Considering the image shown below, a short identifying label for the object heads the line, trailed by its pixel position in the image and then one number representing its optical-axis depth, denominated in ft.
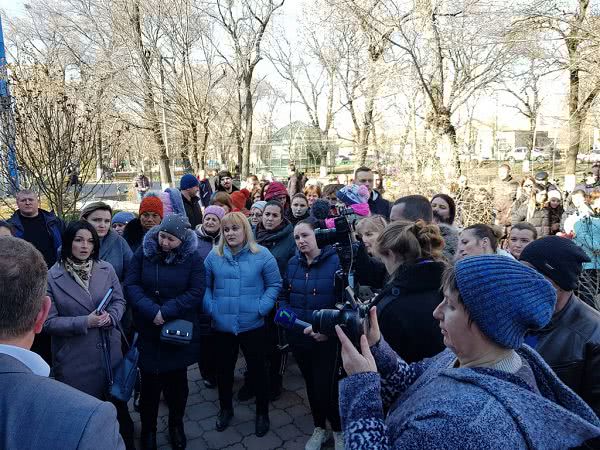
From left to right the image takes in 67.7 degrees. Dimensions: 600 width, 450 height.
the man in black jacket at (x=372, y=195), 18.81
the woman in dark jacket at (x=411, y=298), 7.50
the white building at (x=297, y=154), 85.71
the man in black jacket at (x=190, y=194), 22.14
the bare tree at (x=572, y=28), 27.32
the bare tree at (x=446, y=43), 28.55
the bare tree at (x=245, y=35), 55.72
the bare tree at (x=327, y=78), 77.10
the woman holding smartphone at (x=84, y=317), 9.97
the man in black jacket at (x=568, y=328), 6.29
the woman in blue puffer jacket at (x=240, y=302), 12.20
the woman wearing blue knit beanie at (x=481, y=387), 3.75
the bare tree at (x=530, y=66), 32.63
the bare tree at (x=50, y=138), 19.80
